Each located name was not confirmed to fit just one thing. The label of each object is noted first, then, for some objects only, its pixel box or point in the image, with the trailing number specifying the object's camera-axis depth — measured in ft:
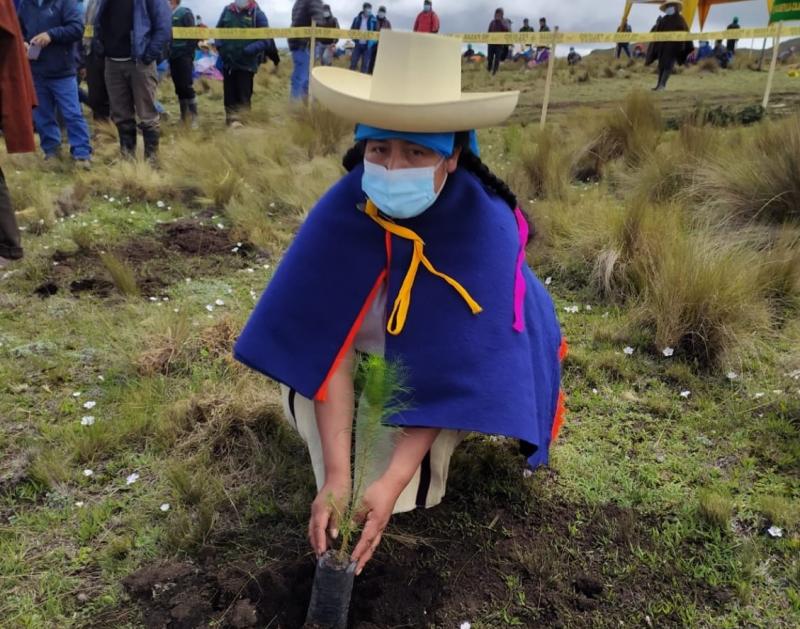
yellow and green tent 43.63
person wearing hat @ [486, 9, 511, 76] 57.98
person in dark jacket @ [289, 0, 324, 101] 31.63
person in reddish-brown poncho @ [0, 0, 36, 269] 11.60
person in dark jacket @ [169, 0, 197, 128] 27.30
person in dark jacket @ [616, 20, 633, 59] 71.08
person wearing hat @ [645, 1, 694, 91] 39.32
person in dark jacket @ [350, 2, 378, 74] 43.86
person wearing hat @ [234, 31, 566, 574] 5.97
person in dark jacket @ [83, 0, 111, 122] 24.44
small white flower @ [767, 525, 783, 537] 6.89
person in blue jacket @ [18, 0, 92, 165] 20.31
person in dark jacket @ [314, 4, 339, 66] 33.55
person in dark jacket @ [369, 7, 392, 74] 45.52
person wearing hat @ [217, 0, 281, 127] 27.86
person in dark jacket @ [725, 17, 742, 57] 67.87
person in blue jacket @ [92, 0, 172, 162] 19.76
